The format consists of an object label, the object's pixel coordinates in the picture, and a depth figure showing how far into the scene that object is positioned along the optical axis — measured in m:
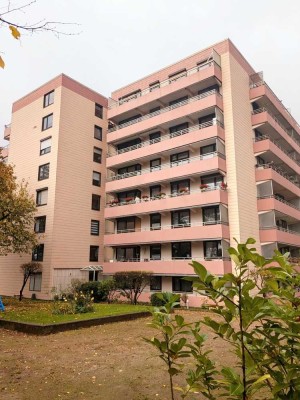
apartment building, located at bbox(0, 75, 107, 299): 30.34
